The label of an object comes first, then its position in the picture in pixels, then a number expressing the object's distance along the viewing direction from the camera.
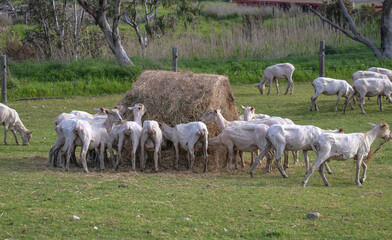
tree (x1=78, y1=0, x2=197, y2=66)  26.58
